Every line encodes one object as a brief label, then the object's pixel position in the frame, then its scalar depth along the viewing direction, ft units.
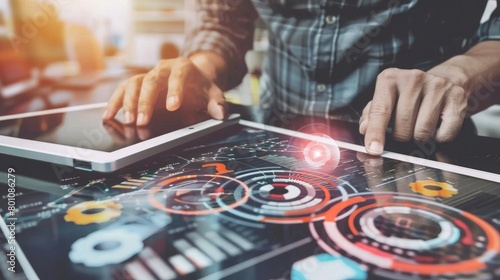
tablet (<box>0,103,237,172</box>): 1.49
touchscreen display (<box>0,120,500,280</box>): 0.92
